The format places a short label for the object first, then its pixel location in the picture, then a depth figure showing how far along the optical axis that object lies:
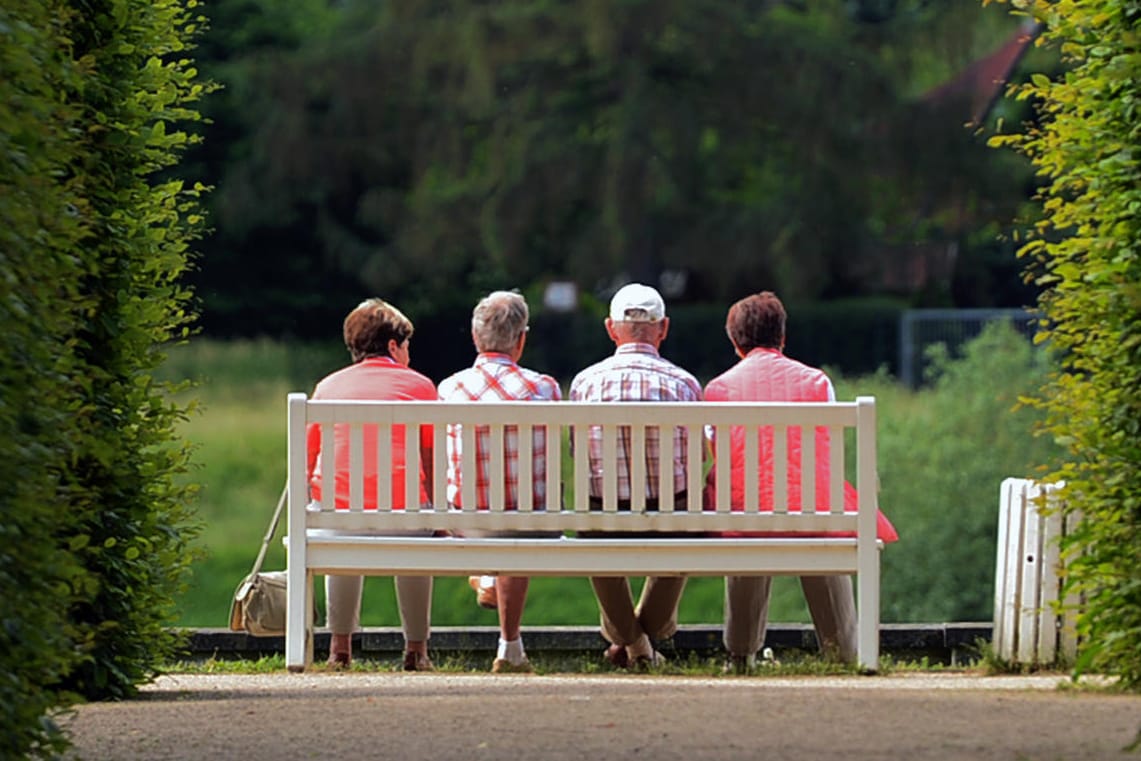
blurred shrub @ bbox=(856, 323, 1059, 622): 66.00
